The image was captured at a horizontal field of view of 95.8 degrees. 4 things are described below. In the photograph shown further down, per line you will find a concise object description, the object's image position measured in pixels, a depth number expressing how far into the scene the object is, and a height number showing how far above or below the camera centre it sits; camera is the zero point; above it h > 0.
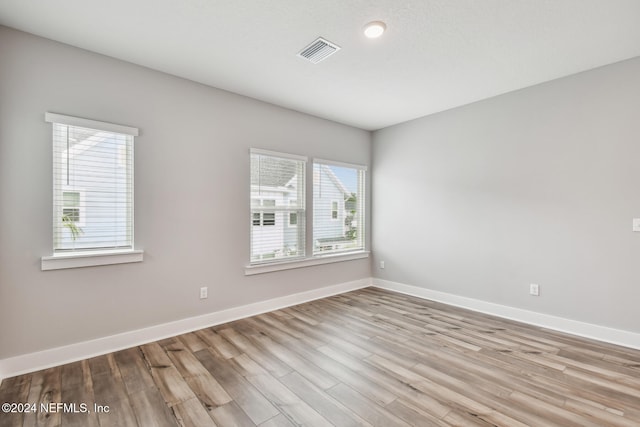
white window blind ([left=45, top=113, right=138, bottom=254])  2.46 +0.27
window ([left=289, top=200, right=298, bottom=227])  4.01 -0.05
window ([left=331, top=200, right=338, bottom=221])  4.55 +0.05
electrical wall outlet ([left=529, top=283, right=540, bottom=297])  3.26 -0.87
